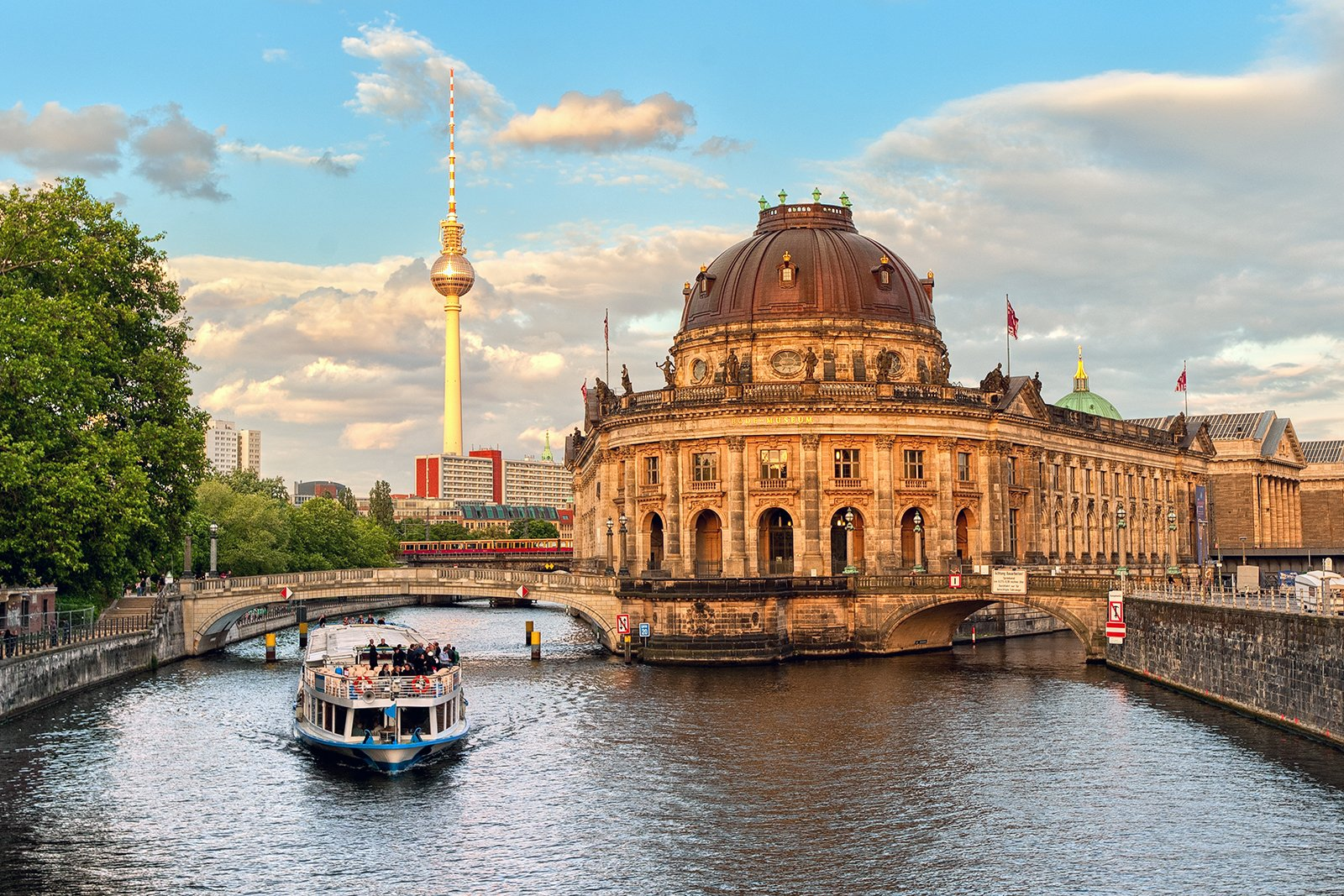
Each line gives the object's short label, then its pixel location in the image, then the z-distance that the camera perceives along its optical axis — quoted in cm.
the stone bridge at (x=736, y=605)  8662
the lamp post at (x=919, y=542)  10356
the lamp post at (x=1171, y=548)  14315
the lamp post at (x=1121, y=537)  8976
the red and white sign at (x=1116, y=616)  8061
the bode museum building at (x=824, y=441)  10000
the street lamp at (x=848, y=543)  9888
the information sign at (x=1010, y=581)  8656
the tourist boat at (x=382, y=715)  5441
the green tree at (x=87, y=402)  6600
